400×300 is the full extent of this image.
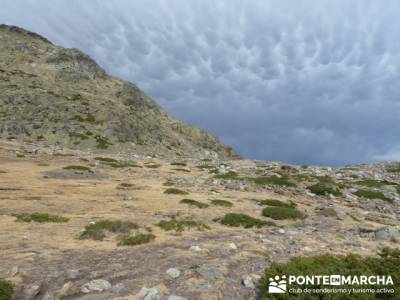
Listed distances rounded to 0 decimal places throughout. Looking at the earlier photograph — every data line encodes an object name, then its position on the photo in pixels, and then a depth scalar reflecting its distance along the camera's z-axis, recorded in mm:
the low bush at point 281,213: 19141
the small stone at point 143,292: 7797
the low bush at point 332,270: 7402
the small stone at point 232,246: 11970
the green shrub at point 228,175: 36375
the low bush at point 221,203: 21438
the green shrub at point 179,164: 50919
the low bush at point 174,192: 25075
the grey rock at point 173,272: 9016
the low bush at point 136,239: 12110
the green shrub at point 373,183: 34125
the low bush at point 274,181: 32406
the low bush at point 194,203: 20559
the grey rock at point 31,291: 7866
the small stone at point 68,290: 7971
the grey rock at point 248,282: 8641
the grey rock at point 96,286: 8125
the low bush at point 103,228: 12789
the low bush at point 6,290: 7503
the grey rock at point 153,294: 7590
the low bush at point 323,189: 29667
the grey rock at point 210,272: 8906
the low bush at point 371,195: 28812
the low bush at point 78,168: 34125
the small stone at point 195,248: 11509
